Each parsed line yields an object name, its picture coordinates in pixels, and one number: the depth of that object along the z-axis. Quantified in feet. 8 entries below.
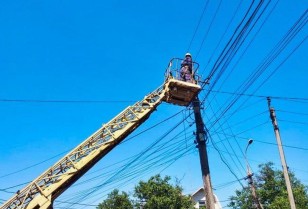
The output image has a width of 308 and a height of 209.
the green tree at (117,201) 122.31
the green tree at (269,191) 149.89
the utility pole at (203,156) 40.22
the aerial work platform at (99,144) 43.55
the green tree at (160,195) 116.78
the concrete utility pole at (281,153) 54.24
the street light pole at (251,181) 69.56
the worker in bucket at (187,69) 49.90
